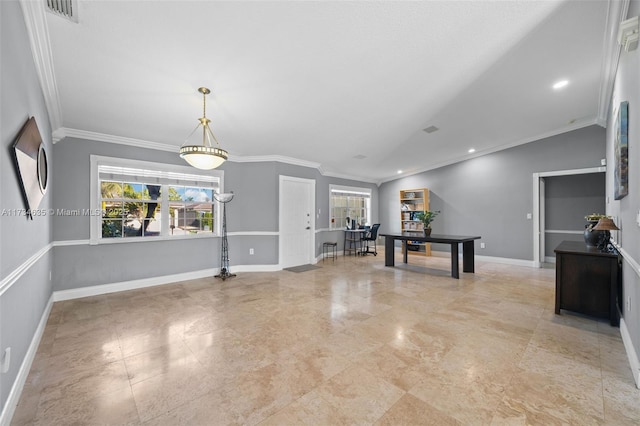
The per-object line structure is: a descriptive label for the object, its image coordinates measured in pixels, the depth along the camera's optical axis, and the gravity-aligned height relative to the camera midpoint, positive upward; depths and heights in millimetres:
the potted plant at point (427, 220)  5762 -163
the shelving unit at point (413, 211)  7989 +46
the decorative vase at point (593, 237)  3340 -312
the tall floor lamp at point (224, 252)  5211 -778
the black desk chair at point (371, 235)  7762 -642
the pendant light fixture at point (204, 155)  3098 +679
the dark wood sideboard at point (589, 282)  2918 -790
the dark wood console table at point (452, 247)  5086 -721
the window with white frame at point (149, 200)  4281 +229
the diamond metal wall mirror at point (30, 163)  1806 +386
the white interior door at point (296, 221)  5957 -187
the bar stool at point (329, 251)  7550 -1099
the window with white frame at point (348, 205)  8086 +235
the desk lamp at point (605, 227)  2803 -160
